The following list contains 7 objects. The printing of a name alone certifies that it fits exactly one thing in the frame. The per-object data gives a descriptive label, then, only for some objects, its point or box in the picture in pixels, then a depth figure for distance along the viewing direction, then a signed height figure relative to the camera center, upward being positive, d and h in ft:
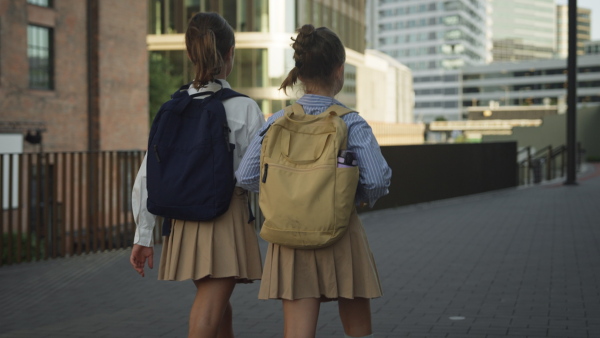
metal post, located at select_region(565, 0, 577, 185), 71.77 +4.00
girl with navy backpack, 10.85 -1.37
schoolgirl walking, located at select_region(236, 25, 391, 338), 10.12 -1.52
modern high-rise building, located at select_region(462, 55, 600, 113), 509.35 +30.99
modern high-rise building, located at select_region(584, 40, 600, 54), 624.84 +62.85
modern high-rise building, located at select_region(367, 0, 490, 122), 590.55 +64.91
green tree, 148.36 +8.43
